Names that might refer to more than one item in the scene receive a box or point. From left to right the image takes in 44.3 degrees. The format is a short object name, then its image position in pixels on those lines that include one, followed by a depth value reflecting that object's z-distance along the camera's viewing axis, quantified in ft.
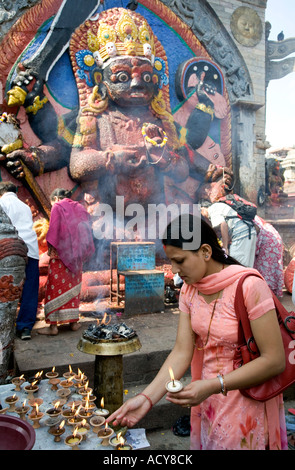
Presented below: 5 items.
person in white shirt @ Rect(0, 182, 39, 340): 14.34
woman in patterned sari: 15.28
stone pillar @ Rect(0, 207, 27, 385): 9.88
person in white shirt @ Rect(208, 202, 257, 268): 17.56
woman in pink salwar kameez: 5.35
